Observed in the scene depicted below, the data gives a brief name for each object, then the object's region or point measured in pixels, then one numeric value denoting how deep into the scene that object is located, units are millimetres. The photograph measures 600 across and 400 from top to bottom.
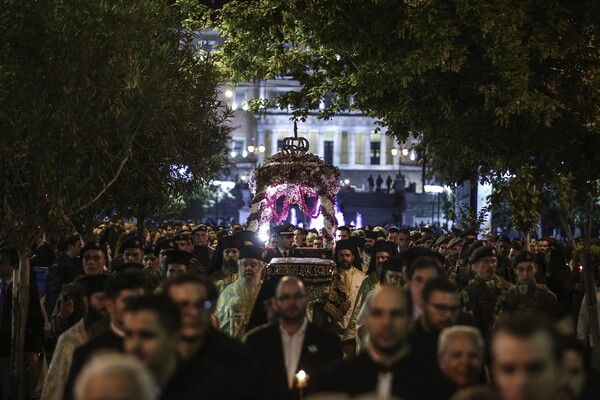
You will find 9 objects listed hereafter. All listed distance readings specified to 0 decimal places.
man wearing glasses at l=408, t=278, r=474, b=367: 7227
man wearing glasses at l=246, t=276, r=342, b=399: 7414
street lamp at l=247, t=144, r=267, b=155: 56519
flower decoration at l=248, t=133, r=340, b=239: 29016
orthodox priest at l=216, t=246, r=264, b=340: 10906
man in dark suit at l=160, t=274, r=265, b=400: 5527
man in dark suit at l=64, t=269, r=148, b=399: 6930
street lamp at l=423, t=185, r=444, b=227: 55812
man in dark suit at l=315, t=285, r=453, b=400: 5965
